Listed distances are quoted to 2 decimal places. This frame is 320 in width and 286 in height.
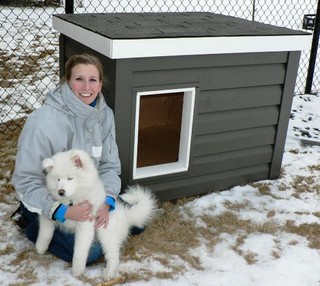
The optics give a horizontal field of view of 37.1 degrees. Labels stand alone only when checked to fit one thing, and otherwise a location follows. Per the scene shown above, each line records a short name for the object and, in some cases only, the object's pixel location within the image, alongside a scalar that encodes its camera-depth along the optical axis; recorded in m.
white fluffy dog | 2.12
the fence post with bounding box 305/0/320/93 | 5.44
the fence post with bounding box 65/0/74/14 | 4.09
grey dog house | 2.77
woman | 2.27
